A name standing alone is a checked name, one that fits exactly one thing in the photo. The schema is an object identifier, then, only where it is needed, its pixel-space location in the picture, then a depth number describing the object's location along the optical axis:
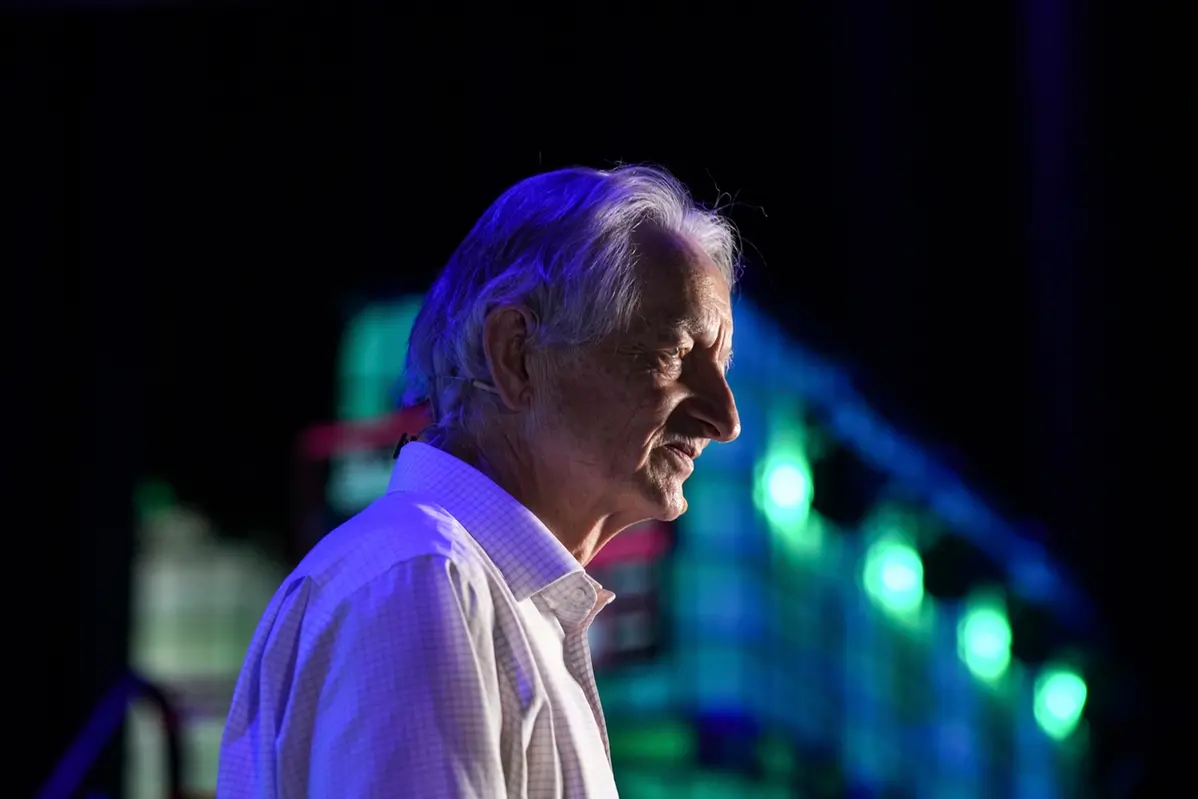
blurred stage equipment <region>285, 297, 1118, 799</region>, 7.77
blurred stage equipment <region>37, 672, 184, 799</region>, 4.20
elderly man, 1.38
